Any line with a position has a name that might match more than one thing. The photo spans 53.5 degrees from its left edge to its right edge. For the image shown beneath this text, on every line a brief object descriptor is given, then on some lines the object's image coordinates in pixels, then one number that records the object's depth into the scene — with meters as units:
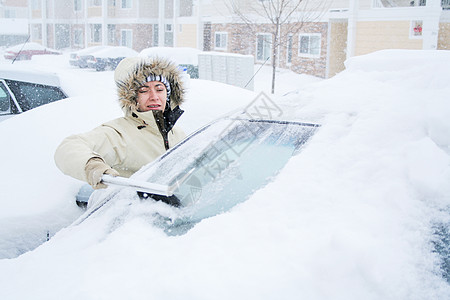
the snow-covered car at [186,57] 17.36
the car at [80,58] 24.66
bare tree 16.89
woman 2.22
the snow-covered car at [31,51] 27.34
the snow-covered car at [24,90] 4.81
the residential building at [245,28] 13.83
